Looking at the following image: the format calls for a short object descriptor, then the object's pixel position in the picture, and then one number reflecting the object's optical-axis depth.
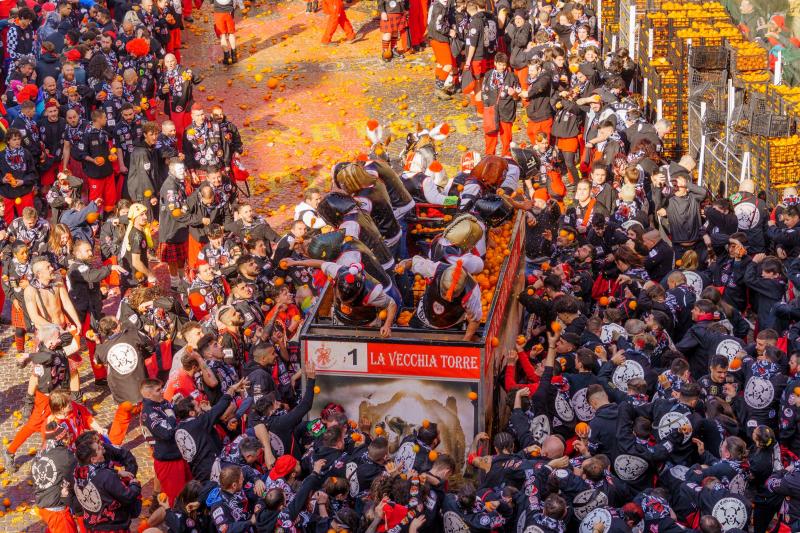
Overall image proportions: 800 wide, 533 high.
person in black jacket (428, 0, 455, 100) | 20.89
